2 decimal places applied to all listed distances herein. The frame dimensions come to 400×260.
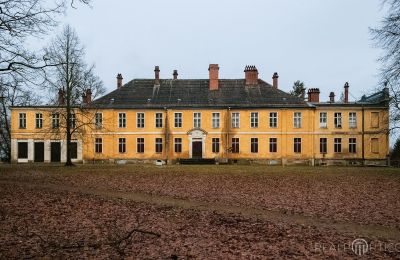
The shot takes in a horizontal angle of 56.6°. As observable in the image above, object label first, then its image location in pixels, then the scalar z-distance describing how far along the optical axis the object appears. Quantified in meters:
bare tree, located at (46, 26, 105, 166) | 30.42
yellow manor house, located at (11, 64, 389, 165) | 38.62
